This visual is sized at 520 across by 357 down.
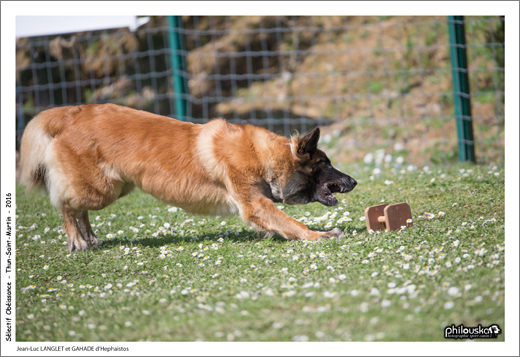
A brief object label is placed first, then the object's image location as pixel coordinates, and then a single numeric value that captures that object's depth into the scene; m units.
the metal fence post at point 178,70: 15.20
